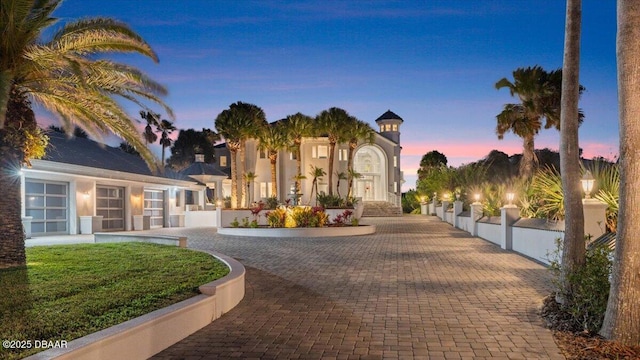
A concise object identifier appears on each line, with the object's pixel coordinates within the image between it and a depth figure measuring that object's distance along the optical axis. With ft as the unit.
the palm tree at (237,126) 130.31
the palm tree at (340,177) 169.62
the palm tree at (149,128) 221.25
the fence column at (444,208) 134.92
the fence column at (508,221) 61.57
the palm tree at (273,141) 146.10
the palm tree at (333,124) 157.28
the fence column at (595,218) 39.75
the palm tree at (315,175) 163.12
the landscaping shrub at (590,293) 22.15
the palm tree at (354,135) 160.15
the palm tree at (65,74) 33.94
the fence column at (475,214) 85.17
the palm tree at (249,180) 152.85
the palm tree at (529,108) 85.66
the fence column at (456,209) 110.11
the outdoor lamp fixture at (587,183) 40.57
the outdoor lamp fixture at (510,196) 62.44
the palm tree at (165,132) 259.31
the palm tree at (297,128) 154.68
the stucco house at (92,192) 78.33
